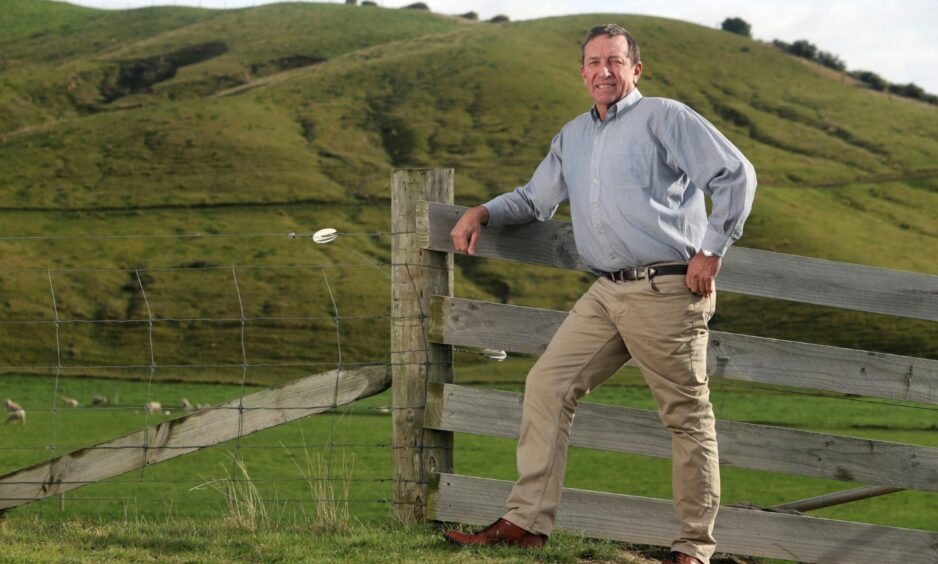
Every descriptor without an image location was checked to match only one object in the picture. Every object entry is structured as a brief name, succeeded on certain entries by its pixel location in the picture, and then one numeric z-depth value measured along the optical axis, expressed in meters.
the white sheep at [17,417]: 21.38
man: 4.73
